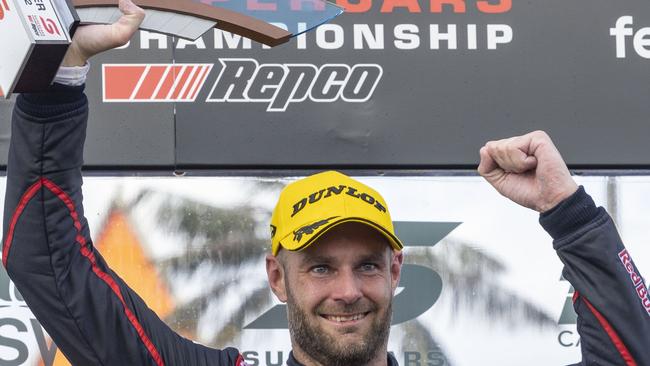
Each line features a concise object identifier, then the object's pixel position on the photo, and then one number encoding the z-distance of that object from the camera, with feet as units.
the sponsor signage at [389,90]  15.16
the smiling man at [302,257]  13.00
